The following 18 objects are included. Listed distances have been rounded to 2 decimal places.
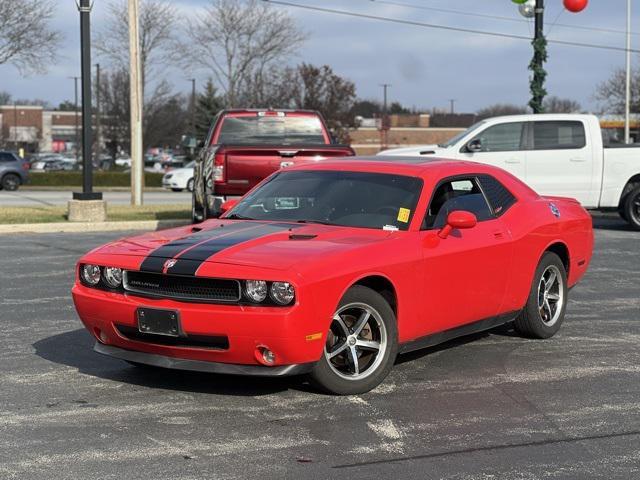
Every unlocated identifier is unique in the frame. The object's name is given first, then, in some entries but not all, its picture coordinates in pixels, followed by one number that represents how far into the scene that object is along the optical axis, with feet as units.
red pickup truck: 42.01
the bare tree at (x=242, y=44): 139.03
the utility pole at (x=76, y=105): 266.16
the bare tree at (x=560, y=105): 344.49
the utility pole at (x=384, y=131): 248.85
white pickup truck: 55.57
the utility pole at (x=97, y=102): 196.24
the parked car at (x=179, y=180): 124.77
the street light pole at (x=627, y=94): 136.15
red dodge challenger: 17.53
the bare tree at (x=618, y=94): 175.44
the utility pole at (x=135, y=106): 72.02
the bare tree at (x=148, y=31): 137.59
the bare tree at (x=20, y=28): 111.86
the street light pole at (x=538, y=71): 70.23
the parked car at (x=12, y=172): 118.21
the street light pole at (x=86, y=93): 57.72
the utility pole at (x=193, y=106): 218.16
